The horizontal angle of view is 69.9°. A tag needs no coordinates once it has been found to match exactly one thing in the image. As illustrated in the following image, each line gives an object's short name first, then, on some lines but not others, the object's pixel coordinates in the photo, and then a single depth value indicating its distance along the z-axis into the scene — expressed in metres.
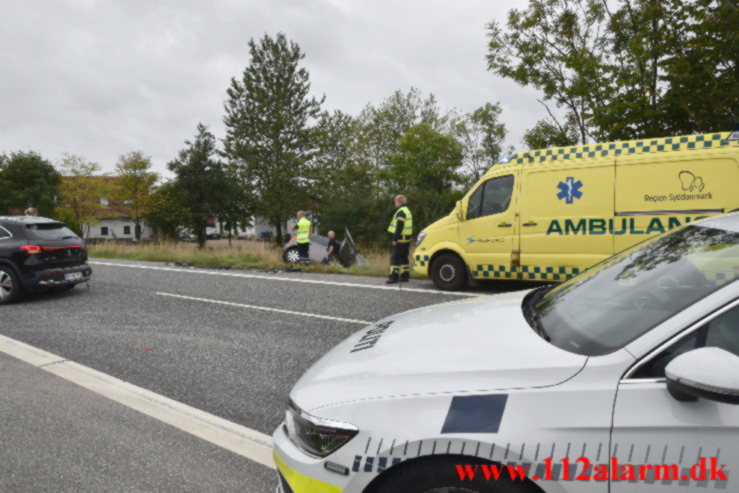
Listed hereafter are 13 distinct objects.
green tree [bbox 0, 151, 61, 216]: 53.08
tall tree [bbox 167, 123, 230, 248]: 54.16
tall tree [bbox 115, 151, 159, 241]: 53.09
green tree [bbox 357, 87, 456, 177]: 46.44
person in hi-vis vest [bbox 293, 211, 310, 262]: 14.90
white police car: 1.57
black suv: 9.01
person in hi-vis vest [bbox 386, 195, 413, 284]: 10.52
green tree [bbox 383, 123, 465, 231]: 41.00
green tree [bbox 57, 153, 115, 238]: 54.91
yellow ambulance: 7.41
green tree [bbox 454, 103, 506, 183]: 38.34
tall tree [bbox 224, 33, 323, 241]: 43.38
